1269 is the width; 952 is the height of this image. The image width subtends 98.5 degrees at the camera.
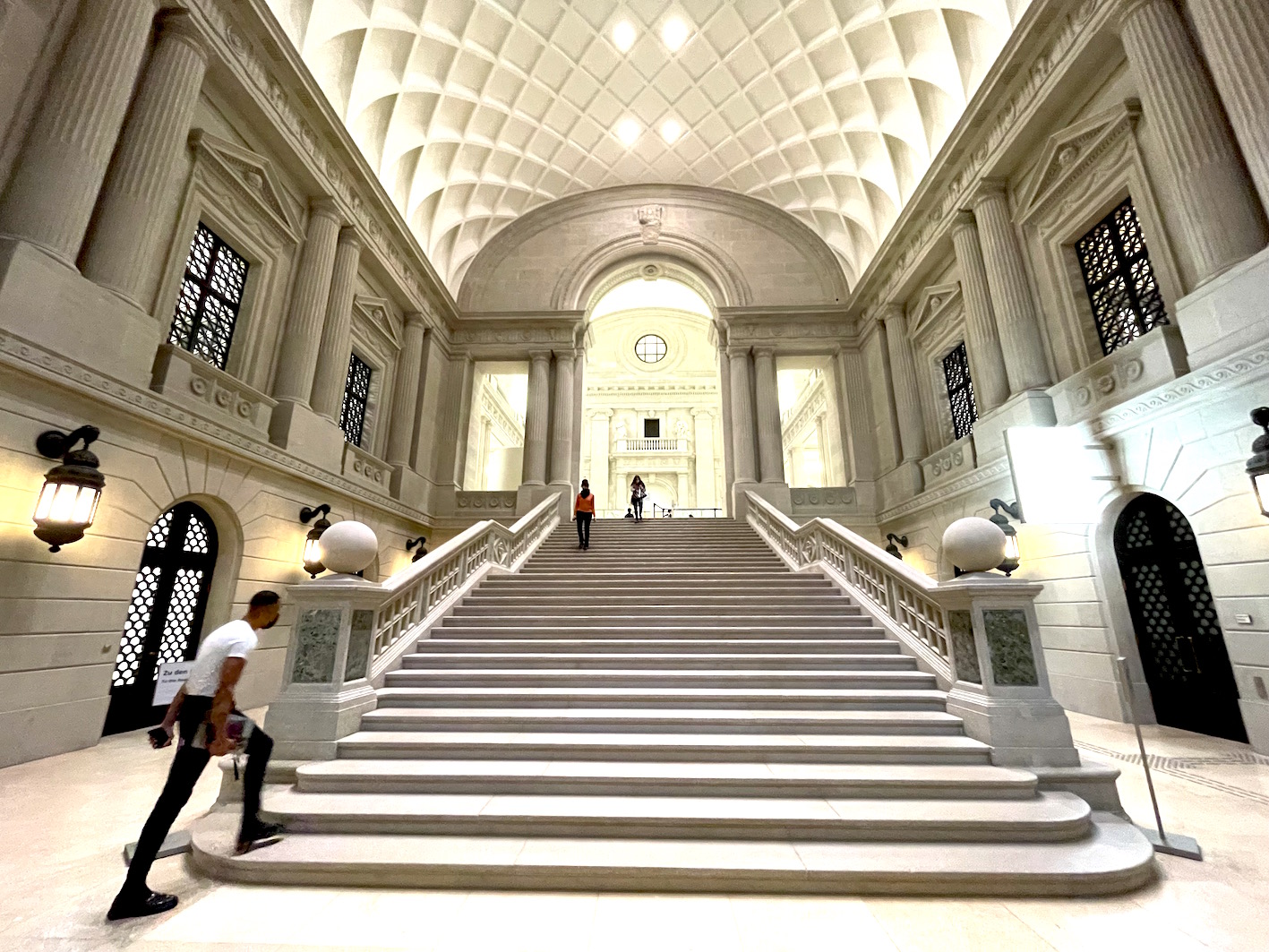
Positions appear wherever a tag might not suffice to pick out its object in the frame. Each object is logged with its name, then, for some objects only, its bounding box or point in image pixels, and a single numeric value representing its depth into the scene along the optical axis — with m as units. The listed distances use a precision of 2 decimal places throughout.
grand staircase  2.90
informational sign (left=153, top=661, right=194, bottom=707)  5.69
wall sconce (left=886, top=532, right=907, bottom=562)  12.34
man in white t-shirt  2.63
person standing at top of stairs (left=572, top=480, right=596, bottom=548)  10.57
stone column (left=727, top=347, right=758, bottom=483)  14.98
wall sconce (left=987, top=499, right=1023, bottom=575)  8.06
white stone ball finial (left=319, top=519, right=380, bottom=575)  4.66
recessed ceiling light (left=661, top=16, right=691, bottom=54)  12.63
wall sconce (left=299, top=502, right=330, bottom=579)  8.74
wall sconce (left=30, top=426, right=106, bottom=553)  4.95
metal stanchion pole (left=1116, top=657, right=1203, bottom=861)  3.09
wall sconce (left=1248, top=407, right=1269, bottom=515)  4.69
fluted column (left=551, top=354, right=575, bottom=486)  15.26
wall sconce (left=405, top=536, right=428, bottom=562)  13.13
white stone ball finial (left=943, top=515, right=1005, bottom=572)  4.41
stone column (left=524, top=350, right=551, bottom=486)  15.27
